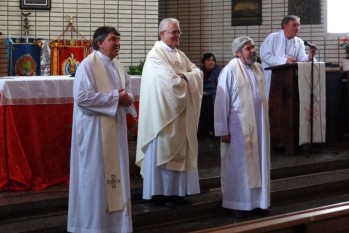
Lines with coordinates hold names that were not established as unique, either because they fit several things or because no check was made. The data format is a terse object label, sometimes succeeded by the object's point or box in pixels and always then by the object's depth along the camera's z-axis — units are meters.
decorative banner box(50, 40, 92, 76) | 8.58
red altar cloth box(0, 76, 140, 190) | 6.19
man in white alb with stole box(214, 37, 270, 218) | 6.20
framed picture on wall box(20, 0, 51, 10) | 9.00
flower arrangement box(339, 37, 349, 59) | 9.70
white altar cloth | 6.20
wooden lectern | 8.23
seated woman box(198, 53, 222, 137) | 9.81
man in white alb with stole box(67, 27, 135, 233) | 5.17
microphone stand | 8.15
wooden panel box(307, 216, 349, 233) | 3.17
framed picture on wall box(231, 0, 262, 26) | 10.68
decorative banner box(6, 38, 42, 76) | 8.49
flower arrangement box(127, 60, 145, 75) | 9.27
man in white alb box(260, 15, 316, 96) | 8.69
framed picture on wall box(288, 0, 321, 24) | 10.34
